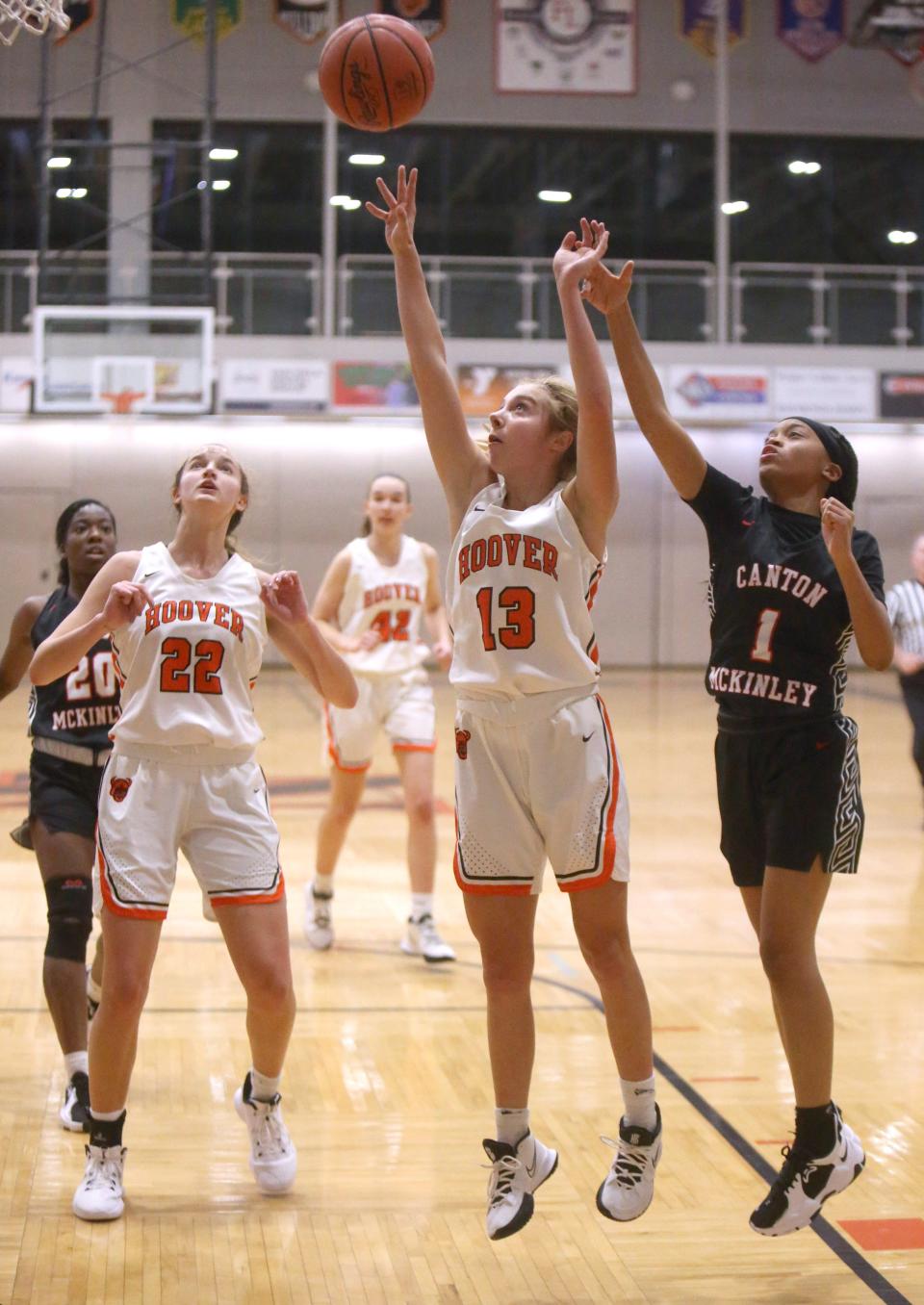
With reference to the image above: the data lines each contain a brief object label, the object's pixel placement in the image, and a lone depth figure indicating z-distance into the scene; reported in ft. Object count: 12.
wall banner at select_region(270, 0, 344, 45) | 71.56
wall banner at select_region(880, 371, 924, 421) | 70.38
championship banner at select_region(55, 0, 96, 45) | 67.46
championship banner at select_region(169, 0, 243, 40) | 71.26
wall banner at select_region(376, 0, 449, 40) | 71.67
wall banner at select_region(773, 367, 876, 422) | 69.67
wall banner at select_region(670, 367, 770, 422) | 69.46
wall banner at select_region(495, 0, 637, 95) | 68.33
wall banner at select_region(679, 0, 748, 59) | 73.36
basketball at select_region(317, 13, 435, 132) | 14.62
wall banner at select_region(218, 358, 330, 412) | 67.72
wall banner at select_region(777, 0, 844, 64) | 74.08
